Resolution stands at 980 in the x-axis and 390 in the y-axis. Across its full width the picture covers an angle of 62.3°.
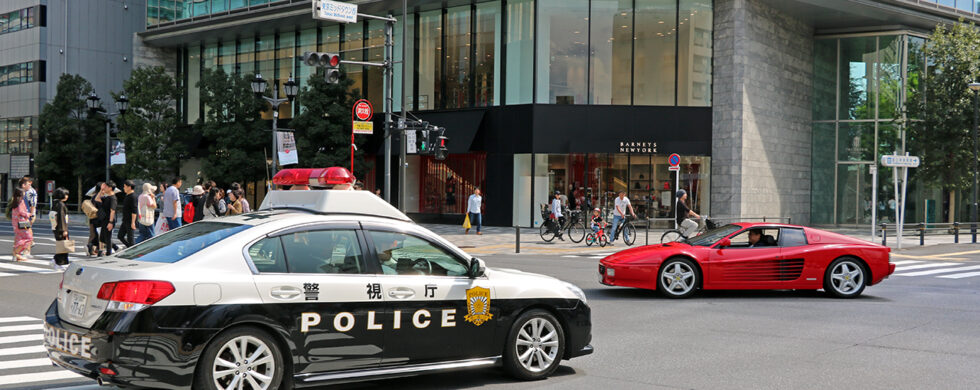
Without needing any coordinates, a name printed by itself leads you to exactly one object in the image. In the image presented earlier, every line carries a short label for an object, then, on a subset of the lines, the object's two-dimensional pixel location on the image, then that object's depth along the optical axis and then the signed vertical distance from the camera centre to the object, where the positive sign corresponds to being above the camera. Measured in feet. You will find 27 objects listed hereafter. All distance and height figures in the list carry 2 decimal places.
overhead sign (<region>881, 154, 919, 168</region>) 82.74 +2.51
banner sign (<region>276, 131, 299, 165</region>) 92.73 +3.07
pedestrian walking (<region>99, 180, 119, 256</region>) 56.59 -2.52
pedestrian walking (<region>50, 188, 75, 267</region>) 54.44 -4.07
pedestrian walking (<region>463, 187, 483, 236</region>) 97.30 -3.12
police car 17.72 -3.15
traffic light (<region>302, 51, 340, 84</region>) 66.84 +9.82
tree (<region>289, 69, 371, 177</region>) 120.98 +7.87
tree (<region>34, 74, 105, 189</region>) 160.35 +7.22
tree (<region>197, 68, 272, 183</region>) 130.72 +7.80
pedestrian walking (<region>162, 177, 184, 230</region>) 59.93 -2.15
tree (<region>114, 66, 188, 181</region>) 140.05 +8.31
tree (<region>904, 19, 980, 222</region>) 112.98 +10.45
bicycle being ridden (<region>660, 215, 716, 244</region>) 69.24 -4.83
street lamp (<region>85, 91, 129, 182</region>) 132.23 +11.53
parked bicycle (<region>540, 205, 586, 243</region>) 87.86 -5.19
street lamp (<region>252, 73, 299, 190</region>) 94.03 +10.78
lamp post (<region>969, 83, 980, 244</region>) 104.47 +10.45
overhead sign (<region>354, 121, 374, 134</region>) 68.95 +4.46
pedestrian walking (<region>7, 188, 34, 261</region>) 57.72 -3.57
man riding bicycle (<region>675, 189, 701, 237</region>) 76.64 -2.58
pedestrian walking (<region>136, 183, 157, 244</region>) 56.44 -2.14
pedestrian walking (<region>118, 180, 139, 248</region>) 57.26 -2.89
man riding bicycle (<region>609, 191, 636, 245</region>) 84.75 -2.84
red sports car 41.96 -4.15
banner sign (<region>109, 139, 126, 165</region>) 126.72 +3.39
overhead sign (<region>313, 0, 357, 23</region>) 61.87 +13.01
